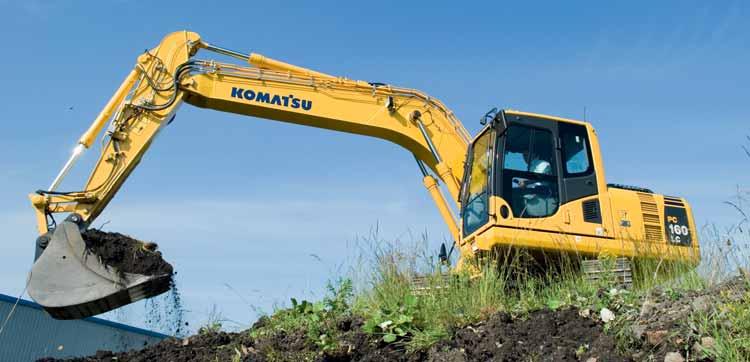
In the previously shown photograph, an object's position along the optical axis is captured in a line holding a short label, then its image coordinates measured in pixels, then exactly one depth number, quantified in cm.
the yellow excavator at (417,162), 754
